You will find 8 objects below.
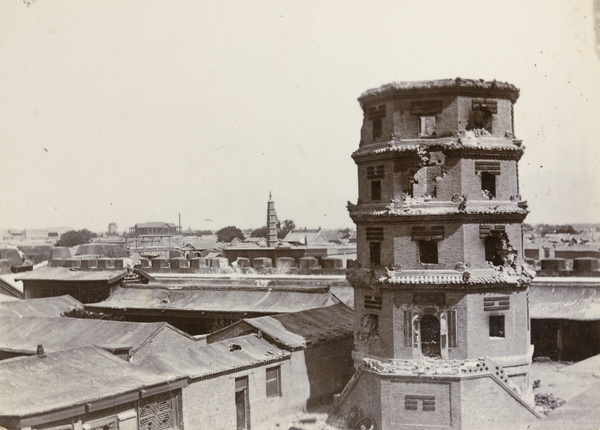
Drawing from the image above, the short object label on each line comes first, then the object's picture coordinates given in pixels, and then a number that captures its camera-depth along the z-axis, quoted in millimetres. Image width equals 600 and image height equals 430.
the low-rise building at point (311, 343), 32719
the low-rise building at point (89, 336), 33594
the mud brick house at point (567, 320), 37594
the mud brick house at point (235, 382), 26062
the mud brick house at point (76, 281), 51281
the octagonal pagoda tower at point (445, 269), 28297
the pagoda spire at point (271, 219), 95438
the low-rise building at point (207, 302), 42844
